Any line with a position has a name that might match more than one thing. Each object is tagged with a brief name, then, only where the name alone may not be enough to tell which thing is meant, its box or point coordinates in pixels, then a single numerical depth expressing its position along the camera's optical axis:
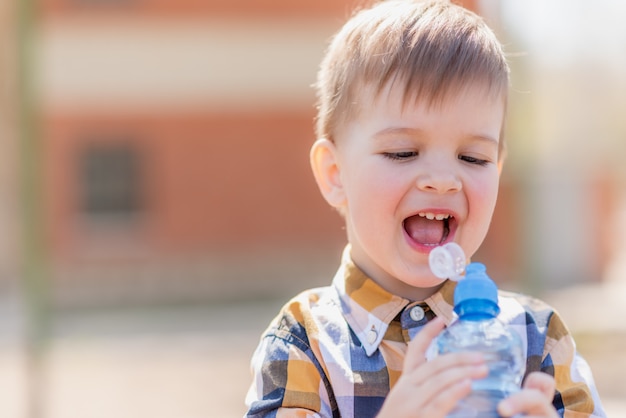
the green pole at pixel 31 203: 4.53
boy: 0.93
